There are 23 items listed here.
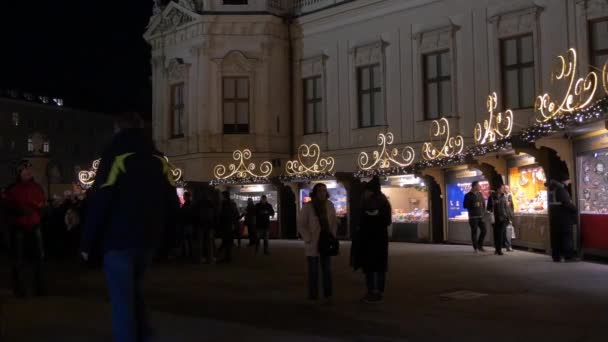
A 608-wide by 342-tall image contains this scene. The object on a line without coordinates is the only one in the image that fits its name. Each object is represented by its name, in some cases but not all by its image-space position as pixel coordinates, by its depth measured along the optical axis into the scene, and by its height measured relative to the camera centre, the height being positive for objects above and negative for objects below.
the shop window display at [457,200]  23.52 +0.35
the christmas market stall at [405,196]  25.28 +0.53
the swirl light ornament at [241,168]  31.59 +2.04
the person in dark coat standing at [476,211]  19.36 -0.03
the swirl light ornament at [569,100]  15.30 +2.60
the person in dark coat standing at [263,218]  21.52 -0.17
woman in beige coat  10.81 -0.23
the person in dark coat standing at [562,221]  15.91 -0.28
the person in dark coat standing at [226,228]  18.52 -0.39
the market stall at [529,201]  18.36 +0.21
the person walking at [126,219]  5.39 -0.03
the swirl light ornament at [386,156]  27.83 +2.22
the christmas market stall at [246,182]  29.89 +1.33
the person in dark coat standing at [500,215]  18.30 -0.16
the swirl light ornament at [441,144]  24.59 +2.35
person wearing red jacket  10.91 -0.10
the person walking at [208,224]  18.17 -0.28
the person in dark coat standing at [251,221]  22.80 -0.27
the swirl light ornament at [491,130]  19.78 +2.37
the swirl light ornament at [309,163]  29.95 +2.15
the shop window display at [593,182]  15.21 +0.58
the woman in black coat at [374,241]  10.52 -0.45
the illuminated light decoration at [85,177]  36.91 +2.03
